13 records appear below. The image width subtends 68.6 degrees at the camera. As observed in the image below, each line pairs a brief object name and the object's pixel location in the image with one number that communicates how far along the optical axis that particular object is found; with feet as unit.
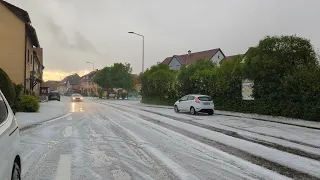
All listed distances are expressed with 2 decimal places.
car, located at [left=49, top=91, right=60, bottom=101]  131.37
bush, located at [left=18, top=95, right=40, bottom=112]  51.10
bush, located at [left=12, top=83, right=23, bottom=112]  50.18
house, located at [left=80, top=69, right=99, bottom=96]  285.98
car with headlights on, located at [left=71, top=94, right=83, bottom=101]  135.40
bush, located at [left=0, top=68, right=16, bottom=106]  43.06
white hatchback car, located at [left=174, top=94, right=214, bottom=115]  54.04
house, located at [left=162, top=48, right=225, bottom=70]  163.52
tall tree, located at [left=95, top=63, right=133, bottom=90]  173.26
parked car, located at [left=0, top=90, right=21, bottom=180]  8.19
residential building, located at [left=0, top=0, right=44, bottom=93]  63.39
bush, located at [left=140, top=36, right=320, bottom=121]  40.92
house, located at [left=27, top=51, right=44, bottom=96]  80.61
